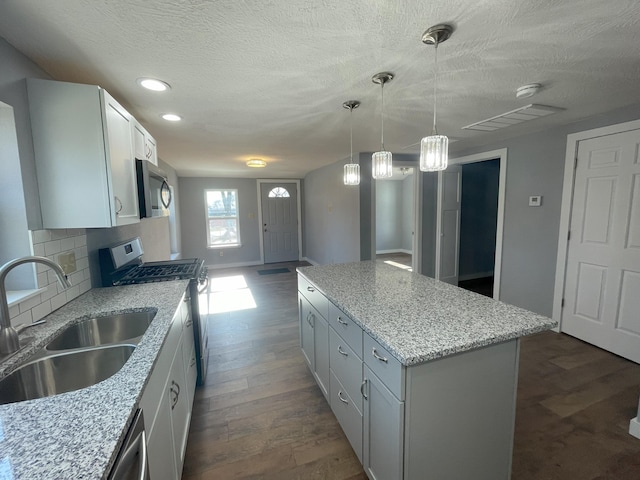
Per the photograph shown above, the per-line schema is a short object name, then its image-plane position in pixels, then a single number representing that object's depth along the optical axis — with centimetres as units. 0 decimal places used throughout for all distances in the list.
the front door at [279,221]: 679
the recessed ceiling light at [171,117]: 230
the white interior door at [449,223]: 432
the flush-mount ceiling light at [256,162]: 436
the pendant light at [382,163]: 183
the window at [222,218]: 643
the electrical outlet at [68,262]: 155
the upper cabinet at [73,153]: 138
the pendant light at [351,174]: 227
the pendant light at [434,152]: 147
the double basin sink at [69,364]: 102
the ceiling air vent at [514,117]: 234
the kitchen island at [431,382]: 110
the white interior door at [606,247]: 243
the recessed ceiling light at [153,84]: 168
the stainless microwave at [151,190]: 182
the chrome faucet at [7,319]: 102
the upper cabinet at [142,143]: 184
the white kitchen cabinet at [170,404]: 101
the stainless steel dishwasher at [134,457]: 68
